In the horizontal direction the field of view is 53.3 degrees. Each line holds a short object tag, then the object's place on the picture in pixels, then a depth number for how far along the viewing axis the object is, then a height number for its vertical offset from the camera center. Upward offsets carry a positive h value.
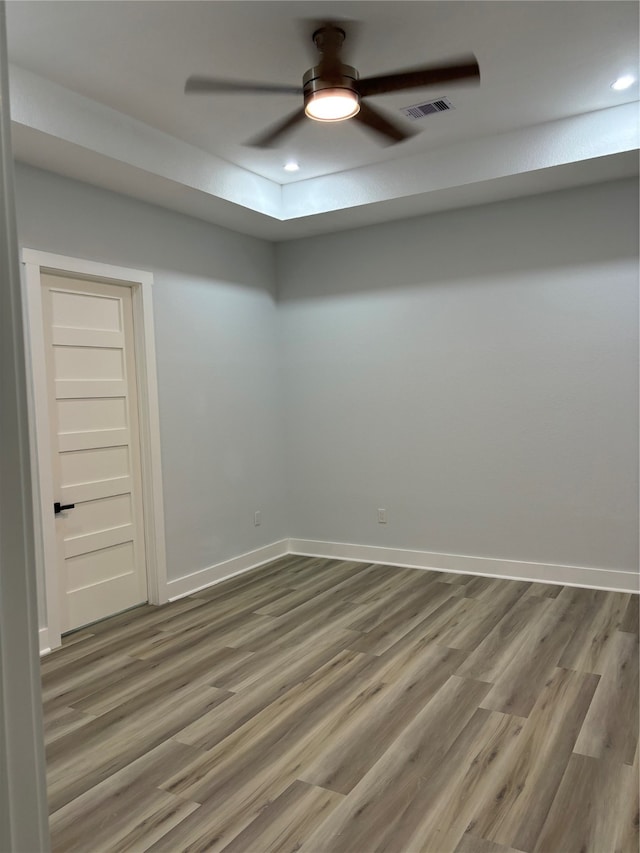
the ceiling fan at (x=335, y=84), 2.60 +1.39
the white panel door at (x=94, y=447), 3.90 -0.21
